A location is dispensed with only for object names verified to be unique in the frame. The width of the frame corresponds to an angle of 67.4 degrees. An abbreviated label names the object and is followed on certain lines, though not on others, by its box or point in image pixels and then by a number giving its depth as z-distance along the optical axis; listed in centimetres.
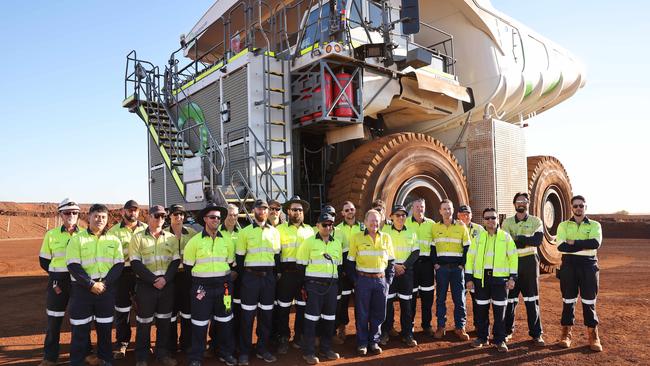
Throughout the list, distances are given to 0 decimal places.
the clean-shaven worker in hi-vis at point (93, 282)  452
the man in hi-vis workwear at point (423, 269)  586
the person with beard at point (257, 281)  494
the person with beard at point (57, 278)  482
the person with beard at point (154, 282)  473
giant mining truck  695
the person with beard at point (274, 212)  554
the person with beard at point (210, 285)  466
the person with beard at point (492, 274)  525
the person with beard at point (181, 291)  512
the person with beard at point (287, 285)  529
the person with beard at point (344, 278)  559
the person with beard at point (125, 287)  526
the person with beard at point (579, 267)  525
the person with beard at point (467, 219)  599
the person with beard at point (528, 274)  539
